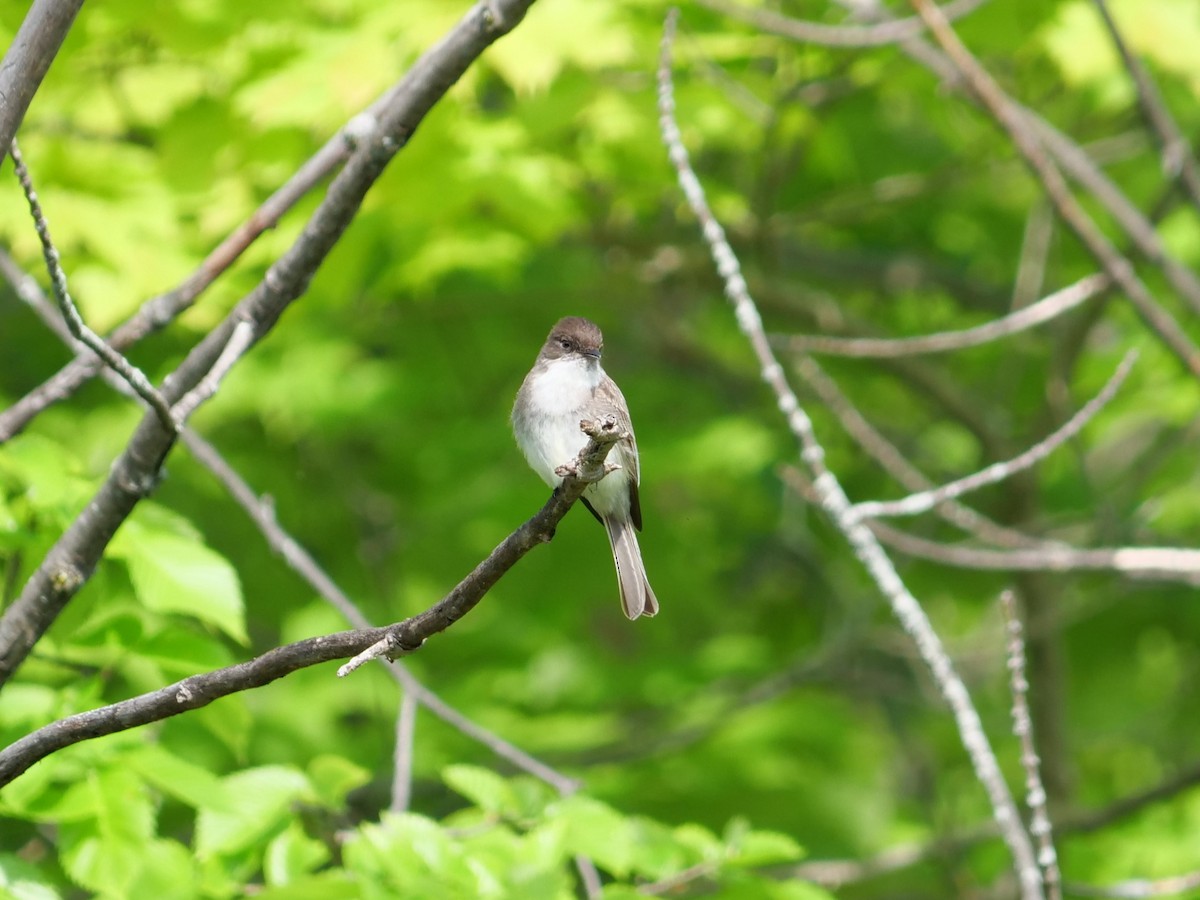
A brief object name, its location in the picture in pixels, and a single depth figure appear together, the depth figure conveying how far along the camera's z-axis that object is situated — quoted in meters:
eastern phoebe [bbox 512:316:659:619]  6.72
